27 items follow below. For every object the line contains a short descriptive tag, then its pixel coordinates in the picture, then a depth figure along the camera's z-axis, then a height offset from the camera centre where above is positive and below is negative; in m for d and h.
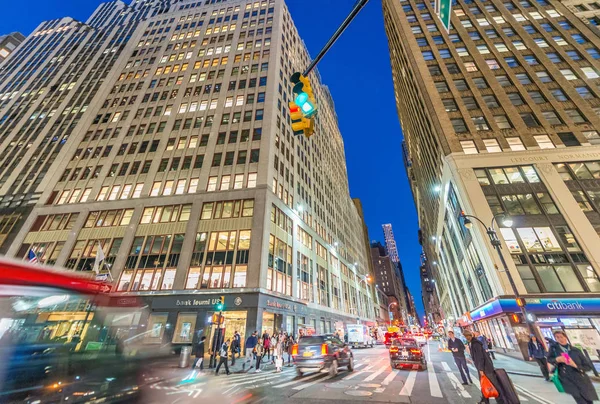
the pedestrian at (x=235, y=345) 16.52 -0.11
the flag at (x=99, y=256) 17.23 +5.27
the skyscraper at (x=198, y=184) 26.31 +19.23
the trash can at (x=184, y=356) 13.12 -0.55
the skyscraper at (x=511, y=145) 22.48 +19.90
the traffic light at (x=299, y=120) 6.78 +5.16
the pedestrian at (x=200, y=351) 14.26 -0.34
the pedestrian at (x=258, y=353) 15.55 -0.52
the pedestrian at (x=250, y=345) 16.78 -0.09
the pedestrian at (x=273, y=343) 20.29 +0.01
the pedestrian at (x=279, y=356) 14.55 -0.66
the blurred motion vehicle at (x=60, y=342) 5.06 +0.07
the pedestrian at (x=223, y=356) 13.88 -0.58
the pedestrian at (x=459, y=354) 10.52 -0.47
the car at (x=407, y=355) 14.62 -0.67
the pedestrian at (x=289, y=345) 18.60 -0.18
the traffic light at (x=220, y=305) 16.04 +2.13
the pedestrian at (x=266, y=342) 19.08 +0.08
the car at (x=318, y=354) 12.26 -0.49
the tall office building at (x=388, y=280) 159.66 +35.79
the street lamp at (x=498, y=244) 15.16 +5.70
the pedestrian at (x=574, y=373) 5.59 -0.65
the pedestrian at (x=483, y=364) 6.18 -0.53
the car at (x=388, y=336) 37.84 +0.77
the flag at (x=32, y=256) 14.72 +4.94
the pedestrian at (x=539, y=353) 11.83 -0.55
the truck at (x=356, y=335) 38.91 +0.97
